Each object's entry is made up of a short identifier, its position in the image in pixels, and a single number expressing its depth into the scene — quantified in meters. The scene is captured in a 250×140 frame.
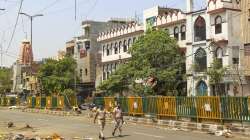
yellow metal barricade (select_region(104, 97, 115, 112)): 41.81
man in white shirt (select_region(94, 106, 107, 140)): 24.23
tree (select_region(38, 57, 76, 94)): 73.69
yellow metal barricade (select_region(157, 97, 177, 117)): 32.97
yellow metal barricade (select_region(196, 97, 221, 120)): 27.95
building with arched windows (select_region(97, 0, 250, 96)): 45.44
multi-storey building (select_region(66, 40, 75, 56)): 84.81
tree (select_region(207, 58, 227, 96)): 43.44
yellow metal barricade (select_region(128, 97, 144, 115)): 37.68
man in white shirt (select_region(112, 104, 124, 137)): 25.30
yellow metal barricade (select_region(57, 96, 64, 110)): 54.66
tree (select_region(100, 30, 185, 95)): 50.25
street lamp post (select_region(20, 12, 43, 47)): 61.95
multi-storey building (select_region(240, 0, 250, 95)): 44.62
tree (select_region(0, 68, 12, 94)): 120.61
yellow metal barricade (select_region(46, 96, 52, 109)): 58.53
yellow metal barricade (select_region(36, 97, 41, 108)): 62.69
